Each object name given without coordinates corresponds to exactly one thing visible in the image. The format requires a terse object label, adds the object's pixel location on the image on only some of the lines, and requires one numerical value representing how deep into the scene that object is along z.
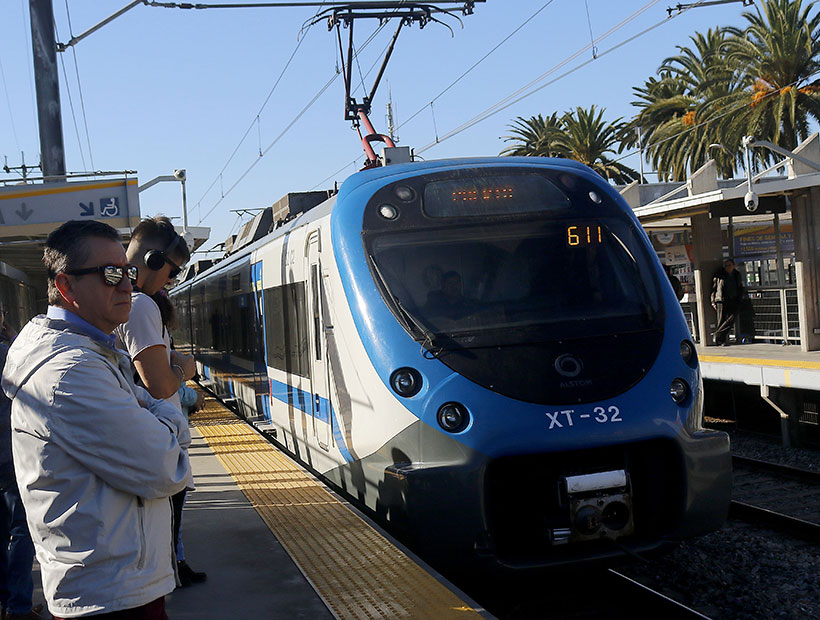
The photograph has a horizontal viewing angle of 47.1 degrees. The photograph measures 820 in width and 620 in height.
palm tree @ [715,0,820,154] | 29.08
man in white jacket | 2.45
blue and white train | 5.47
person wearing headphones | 4.03
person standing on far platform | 15.98
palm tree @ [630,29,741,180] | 32.81
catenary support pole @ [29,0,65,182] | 11.42
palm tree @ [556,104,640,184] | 38.19
